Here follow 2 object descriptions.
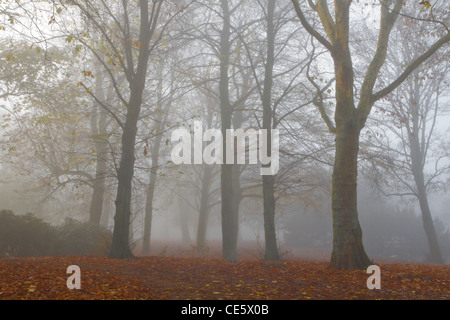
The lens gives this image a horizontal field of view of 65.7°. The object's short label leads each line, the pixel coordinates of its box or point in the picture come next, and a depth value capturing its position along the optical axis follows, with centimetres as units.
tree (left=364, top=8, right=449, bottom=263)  1888
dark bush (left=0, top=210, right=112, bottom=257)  1103
